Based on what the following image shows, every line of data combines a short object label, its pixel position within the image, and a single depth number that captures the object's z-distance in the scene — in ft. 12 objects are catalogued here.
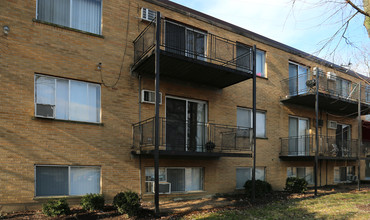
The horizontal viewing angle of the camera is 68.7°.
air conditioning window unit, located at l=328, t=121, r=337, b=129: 57.47
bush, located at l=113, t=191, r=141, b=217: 25.96
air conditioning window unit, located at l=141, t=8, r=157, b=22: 34.58
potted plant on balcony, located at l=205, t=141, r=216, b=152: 36.20
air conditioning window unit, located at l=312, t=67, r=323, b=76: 54.35
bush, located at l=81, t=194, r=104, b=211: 27.20
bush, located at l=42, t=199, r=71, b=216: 24.88
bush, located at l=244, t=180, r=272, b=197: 38.07
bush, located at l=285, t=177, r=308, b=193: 43.93
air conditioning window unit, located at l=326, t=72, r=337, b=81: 56.59
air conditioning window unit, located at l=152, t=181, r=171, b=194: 33.55
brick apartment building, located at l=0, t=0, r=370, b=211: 27.27
